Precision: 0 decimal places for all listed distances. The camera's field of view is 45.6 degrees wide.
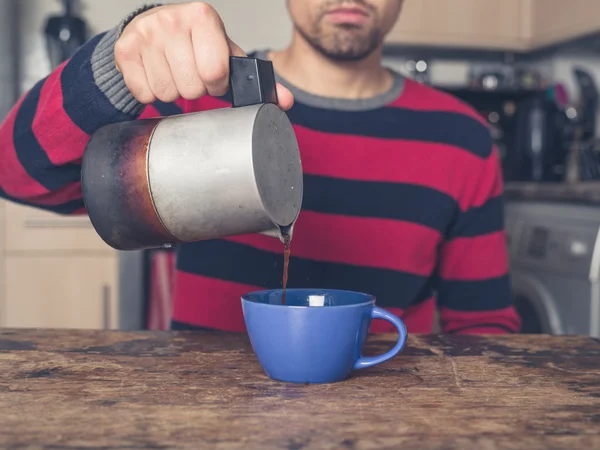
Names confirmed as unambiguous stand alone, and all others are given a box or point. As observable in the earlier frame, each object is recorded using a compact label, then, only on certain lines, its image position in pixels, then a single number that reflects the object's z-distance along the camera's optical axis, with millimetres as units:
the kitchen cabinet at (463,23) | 2748
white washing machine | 1740
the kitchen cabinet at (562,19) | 2420
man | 1138
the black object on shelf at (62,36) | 2498
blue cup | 592
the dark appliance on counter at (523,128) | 2607
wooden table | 465
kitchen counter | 1783
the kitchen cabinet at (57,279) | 2283
